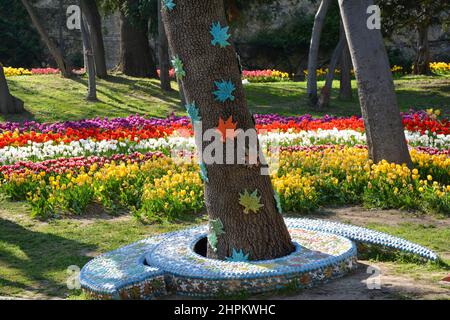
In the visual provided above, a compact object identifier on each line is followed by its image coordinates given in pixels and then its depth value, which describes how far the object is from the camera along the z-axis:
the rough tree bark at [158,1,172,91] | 20.73
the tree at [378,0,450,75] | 21.61
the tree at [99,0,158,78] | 24.16
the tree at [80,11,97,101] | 19.03
